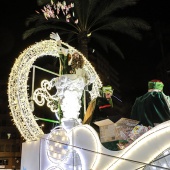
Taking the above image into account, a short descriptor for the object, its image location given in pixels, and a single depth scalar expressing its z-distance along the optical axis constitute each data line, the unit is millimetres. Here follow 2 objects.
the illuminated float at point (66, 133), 5699
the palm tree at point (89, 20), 15383
